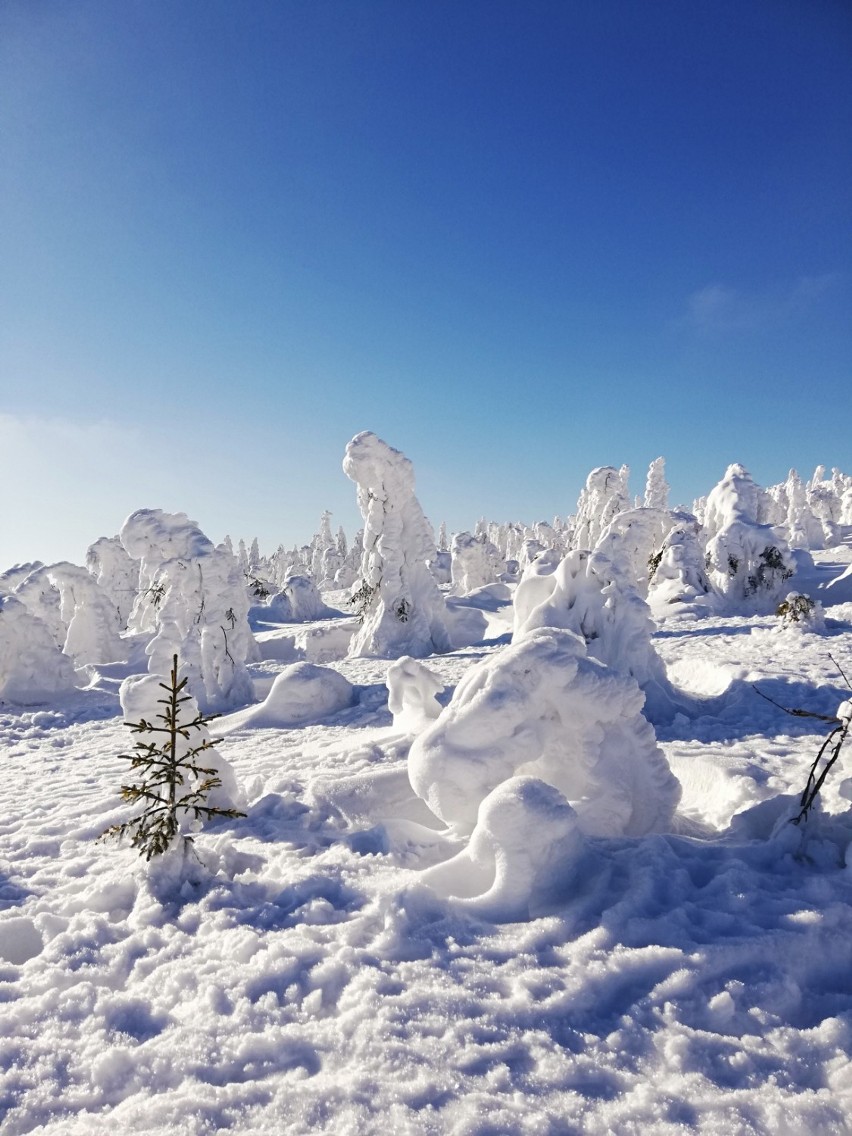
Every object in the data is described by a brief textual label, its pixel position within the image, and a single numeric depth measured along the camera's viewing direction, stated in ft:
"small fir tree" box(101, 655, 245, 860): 16.67
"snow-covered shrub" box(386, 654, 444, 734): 31.78
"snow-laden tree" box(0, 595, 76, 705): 58.75
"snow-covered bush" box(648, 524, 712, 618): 72.54
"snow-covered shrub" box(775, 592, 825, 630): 48.96
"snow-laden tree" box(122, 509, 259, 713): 50.11
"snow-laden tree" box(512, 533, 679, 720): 37.86
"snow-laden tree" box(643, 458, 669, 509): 198.80
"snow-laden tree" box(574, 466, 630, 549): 136.98
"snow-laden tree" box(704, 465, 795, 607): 71.00
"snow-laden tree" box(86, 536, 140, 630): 124.57
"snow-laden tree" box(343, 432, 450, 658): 66.59
